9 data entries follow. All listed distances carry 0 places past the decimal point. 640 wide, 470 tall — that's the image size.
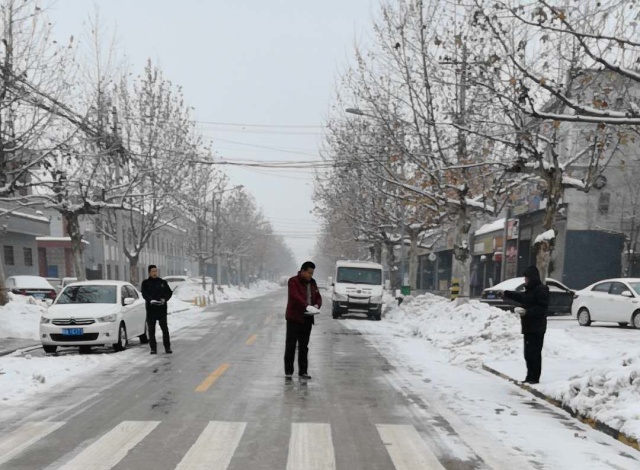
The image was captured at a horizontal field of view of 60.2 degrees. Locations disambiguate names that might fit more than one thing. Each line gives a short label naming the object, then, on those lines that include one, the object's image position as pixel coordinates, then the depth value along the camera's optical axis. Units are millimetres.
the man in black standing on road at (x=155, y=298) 11688
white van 22641
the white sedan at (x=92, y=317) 11555
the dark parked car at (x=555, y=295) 21203
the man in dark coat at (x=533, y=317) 8586
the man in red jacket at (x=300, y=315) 8984
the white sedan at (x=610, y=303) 16609
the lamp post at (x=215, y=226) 43938
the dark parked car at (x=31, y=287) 23547
